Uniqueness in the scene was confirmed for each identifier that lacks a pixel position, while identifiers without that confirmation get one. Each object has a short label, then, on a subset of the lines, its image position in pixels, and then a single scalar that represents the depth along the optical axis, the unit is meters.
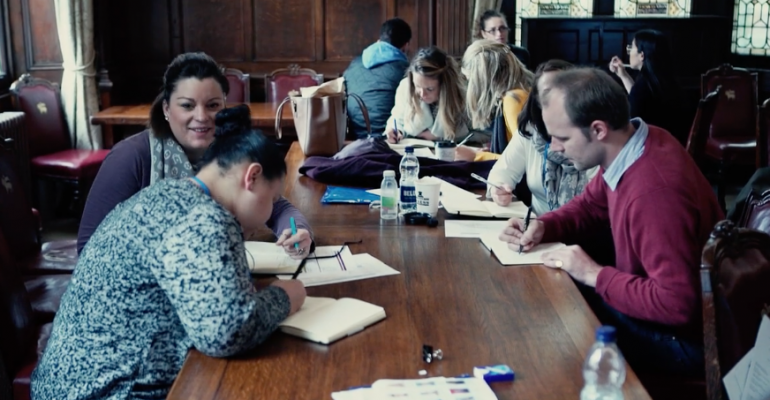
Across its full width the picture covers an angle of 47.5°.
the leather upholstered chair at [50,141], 5.39
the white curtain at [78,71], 5.93
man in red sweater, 2.07
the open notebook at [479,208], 2.86
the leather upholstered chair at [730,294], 1.77
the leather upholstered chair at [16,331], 2.35
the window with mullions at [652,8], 7.36
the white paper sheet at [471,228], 2.63
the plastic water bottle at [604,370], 1.48
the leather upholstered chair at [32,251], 2.86
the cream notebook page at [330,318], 1.80
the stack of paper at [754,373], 1.64
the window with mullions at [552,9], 7.36
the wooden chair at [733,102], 6.20
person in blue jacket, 5.01
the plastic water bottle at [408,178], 2.83
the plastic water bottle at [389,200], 2.80
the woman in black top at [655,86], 4.91
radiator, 4.96
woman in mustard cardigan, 3.83
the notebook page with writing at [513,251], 2.35
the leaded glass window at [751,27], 7.10
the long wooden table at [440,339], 1.60
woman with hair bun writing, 1.65
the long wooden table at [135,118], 5.52
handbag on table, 3.81
